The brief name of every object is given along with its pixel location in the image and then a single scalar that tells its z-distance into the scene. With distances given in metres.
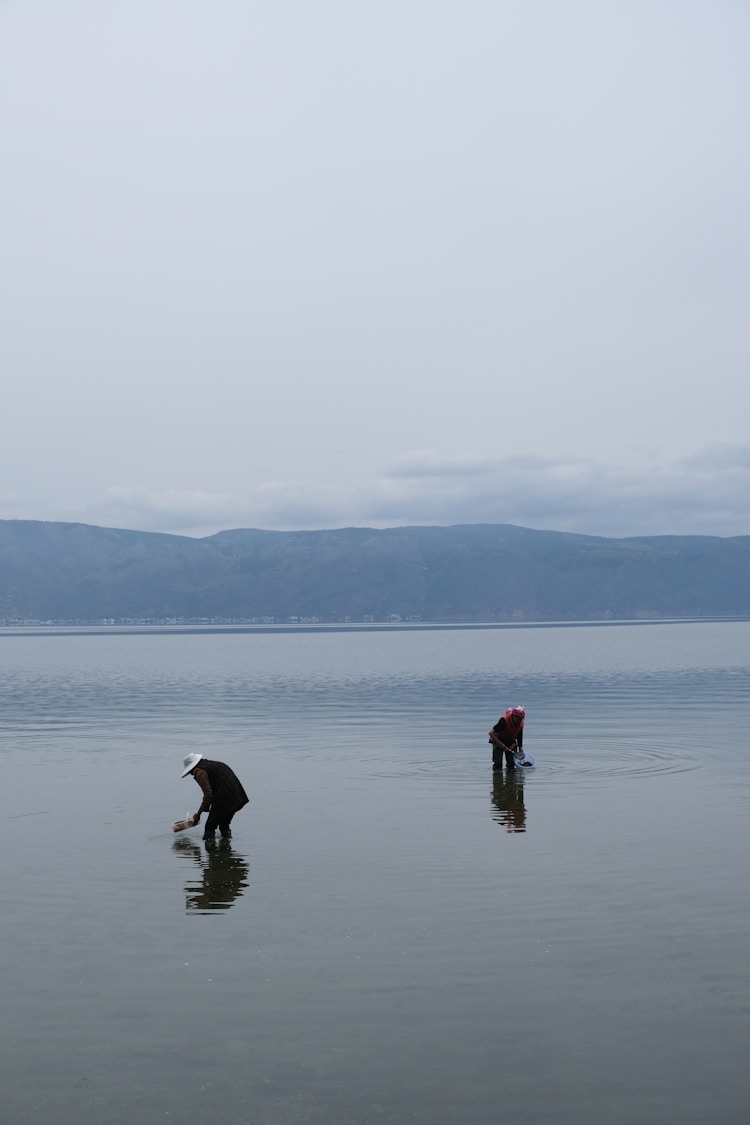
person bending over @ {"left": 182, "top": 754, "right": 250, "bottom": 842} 17.94
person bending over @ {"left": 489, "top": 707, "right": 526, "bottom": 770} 26.56
